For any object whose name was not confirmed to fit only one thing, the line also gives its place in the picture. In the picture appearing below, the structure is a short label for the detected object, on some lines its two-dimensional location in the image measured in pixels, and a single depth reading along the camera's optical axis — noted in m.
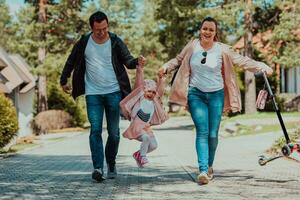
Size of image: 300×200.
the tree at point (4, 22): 102.75
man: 8.23
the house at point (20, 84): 39.00
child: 8.24
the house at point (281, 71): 34.20
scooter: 7.71
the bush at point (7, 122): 16.67
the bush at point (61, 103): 39.97
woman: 8.07
